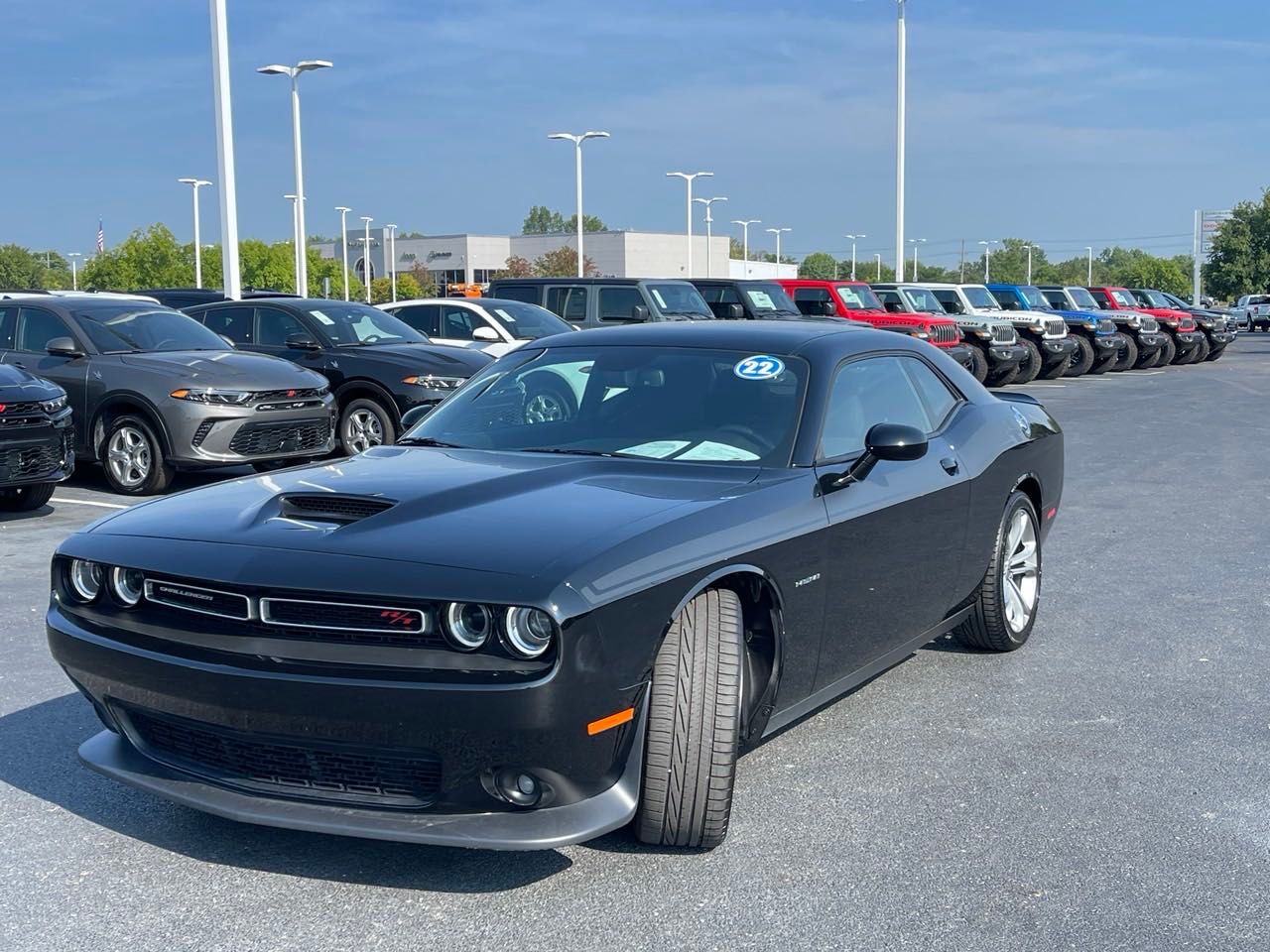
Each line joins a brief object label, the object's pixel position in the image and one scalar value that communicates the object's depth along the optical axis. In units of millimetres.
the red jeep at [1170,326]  32906
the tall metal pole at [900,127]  38938
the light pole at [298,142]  33750
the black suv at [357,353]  12953
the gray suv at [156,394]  10797
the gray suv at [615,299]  18766
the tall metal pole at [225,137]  21109
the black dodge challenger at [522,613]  3291
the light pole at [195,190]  62906
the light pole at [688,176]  67125
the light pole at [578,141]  50969
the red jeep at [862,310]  23422
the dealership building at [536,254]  110875
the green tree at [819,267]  160125
